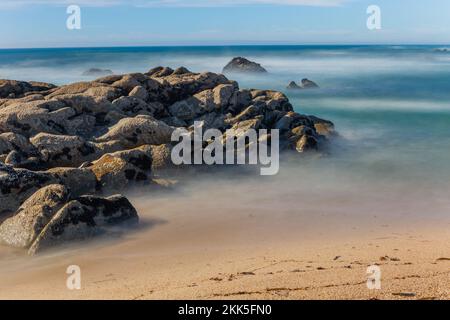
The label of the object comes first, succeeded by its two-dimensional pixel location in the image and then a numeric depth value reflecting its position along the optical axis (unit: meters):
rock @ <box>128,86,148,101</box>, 20.25
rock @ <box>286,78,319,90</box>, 45.84
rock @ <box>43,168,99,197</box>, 12.55
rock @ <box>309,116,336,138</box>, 22.84
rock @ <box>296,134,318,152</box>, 19.00
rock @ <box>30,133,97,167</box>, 14.84
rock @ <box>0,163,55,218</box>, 11.62
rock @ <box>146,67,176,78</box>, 26.00
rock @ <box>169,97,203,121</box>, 20.78
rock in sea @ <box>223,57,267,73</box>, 69.19
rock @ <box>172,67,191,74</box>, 25.39
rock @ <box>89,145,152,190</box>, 13.66
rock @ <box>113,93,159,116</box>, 19.27
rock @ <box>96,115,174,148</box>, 16.72
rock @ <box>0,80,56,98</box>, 21.50
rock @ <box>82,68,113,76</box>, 75.00
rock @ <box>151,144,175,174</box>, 15.27
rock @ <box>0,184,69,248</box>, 10.15
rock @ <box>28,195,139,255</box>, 10.04
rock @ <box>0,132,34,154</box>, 14.59
